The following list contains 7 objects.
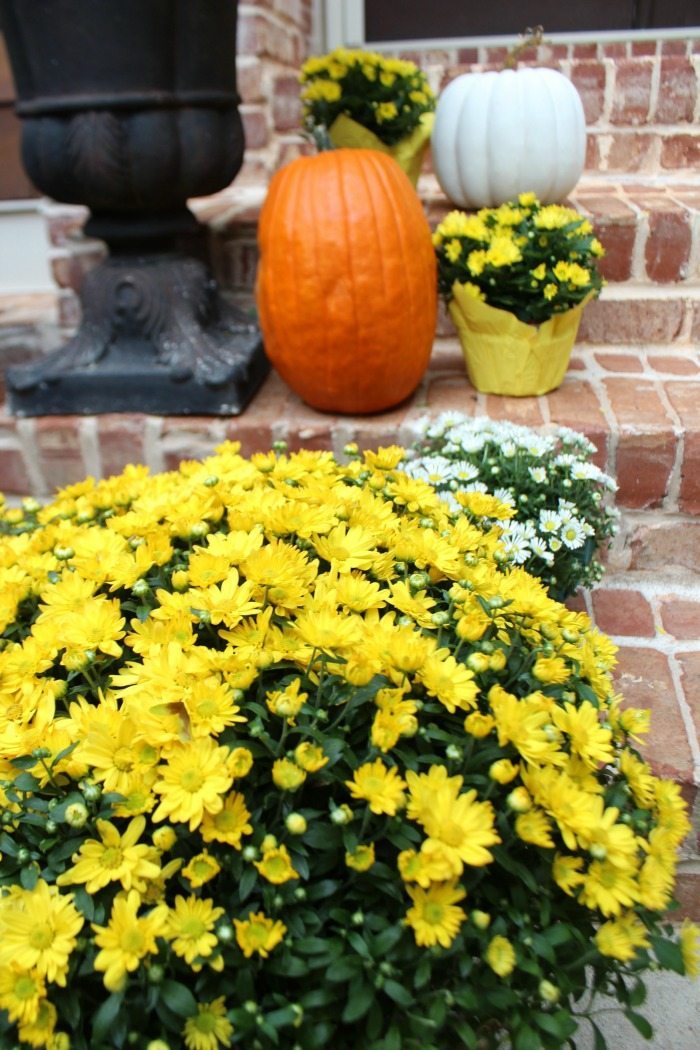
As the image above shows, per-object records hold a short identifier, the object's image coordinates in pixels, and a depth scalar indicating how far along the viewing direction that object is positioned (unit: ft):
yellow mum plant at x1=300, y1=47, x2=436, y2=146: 6.19
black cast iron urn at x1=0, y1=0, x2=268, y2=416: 4.25
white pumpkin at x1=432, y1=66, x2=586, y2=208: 5.49
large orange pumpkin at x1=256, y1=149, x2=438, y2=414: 4.30
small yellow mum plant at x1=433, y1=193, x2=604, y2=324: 4.29
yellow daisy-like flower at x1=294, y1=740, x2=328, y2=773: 1.89
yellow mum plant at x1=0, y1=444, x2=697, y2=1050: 1.80
